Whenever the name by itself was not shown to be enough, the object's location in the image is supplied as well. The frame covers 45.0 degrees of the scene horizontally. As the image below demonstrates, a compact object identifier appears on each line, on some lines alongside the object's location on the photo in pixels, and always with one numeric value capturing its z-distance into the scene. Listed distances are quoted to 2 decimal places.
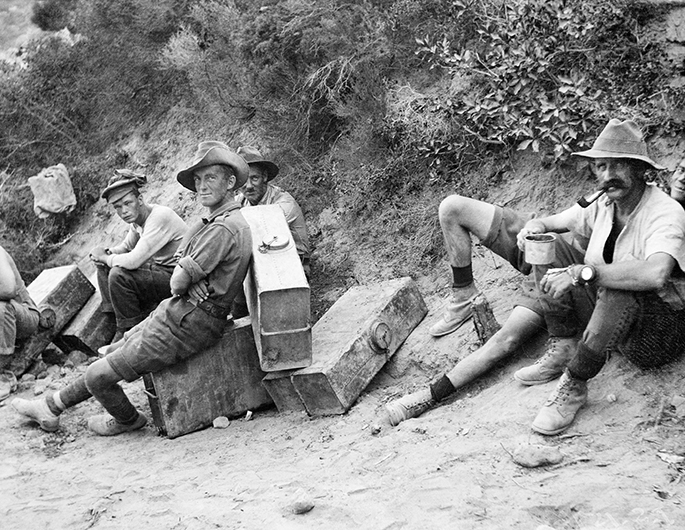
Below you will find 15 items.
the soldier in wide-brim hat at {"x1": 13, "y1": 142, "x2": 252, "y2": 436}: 5.55
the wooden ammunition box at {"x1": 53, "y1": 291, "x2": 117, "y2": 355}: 7.76
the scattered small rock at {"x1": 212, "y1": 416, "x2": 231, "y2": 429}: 5.90
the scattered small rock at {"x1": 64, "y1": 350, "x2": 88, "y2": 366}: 7.84
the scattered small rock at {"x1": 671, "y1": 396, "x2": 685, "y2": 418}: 4.19
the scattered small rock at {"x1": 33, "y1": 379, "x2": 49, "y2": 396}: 7.10
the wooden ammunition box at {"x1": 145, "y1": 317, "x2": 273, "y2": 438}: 5.81
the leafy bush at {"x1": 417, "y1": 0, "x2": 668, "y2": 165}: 6.22
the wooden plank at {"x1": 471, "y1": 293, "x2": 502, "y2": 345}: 5.27
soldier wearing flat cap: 7.13
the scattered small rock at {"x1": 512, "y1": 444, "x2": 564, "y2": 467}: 4.05
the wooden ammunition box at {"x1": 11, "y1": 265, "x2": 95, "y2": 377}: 7.59
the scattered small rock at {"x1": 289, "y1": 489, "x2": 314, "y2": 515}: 4.13
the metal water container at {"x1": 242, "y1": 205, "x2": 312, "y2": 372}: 5.46
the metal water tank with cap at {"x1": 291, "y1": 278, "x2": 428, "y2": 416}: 5.48
